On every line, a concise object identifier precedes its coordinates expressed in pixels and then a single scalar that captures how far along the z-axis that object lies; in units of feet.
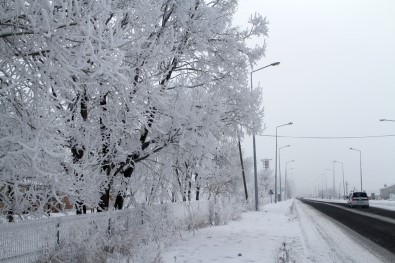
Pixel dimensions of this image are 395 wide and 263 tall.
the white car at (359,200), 143.86
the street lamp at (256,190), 101.54
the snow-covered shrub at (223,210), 56.85
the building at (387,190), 392.68
